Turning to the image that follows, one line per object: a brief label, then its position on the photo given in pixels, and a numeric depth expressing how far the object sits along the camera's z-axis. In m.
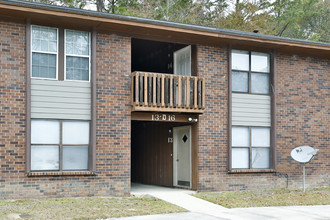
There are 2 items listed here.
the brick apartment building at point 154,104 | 14.27
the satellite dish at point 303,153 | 17.02
